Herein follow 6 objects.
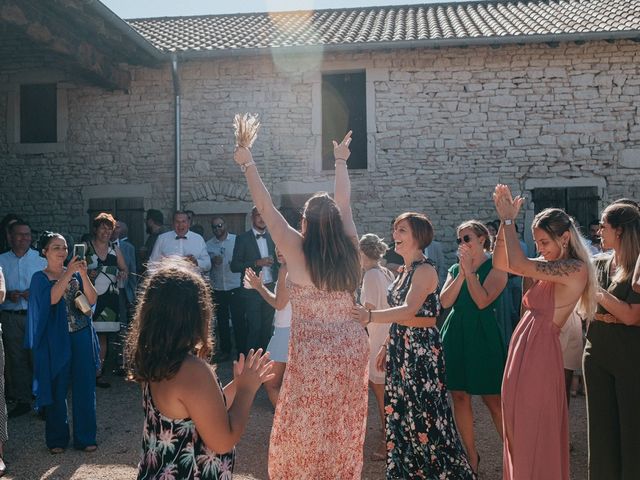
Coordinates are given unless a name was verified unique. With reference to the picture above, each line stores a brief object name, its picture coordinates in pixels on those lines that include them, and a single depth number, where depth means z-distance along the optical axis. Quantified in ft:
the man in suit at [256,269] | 25.22
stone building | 34.45
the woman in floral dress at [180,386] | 6.57
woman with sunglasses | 13.52
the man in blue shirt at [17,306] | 20.56
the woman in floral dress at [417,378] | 12.28
